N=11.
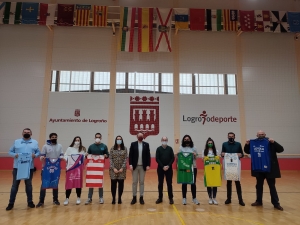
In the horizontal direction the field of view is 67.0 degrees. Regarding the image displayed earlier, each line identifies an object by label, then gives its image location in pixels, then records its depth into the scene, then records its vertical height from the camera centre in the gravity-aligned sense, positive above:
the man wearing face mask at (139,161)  5.75 -0.46
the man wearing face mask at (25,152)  5.14 -0.27
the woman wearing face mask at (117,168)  5.60 -0.63
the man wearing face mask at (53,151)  5.59 -0.23
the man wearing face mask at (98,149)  5.91 -0.17
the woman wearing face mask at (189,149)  5.78 -0.15
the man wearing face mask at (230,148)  5.74 -0.11
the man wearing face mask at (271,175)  5.30 -0.74
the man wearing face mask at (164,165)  5.70 -0.56
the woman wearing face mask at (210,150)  6.03 -0.17
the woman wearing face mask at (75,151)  5.68 -0.23
